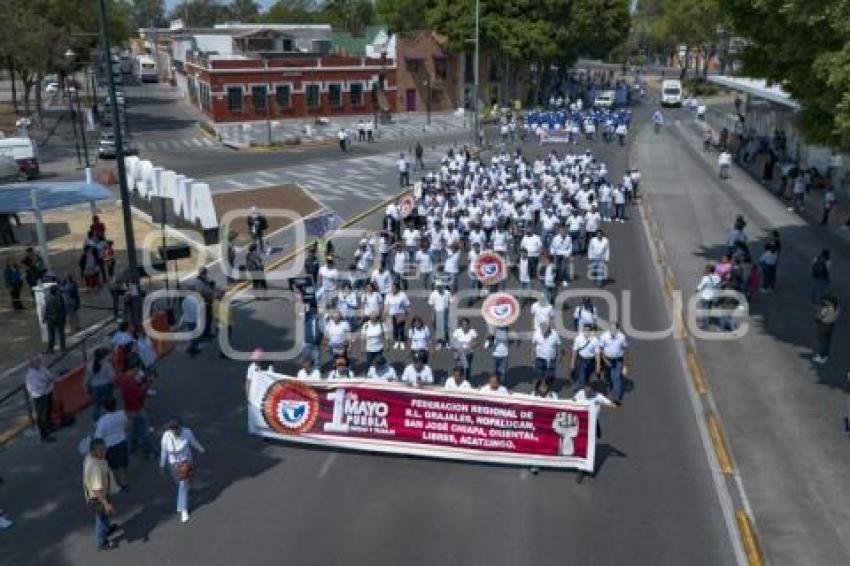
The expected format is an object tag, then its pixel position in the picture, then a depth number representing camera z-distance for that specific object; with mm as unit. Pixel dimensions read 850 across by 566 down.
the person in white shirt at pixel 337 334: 15297
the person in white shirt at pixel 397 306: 17064
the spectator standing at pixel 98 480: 10164
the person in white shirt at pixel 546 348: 14719
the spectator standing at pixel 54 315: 17281
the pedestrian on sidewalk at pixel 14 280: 20500
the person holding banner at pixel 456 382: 12820
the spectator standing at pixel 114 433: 11289
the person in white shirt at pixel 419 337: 15273
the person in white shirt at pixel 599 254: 21016
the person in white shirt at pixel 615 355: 14516
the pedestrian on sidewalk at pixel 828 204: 28859
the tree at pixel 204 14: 187375
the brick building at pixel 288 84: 59938
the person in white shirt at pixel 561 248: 21109
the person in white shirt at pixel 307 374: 13305
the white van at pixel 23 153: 39500
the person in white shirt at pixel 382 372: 13359
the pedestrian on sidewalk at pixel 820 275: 19312
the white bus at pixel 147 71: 106312
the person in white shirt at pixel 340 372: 13188
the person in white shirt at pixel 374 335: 15344
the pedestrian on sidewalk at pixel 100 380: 13617
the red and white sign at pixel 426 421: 12359
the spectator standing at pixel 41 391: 13445
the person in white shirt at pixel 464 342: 14844
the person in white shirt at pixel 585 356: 14656
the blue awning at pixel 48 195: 22516
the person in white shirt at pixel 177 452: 11034
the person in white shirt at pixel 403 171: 38125
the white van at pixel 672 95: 77188
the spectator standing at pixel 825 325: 16391
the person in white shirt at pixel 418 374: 13141
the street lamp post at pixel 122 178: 18148
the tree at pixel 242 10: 184000
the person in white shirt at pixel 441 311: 17000
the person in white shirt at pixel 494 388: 12531
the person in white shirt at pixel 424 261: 20438
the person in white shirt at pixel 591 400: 12188
